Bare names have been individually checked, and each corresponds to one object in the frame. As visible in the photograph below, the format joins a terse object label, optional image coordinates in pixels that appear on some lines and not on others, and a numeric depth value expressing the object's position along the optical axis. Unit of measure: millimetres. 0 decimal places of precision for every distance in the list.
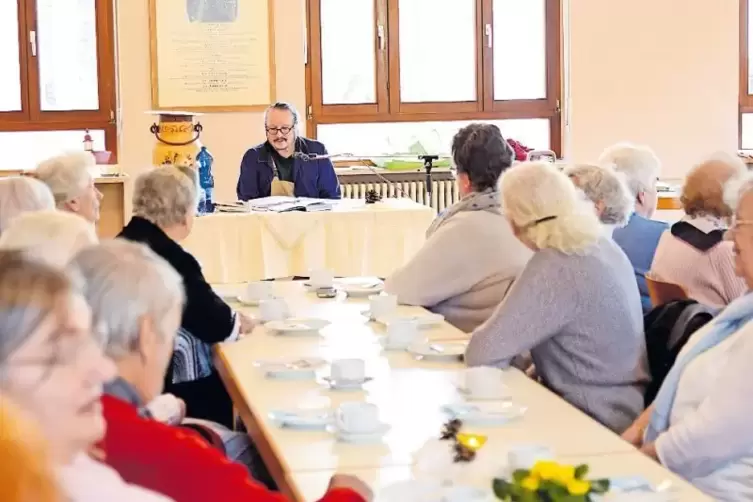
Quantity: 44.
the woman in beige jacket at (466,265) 5219
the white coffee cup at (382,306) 5117
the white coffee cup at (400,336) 4387
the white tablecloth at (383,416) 2944
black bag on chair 4138
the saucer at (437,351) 4217
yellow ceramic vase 8561
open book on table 8613
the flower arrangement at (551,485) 2361
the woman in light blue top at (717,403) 3351
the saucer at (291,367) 3991
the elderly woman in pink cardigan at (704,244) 5271
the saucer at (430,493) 2611
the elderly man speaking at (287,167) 9313
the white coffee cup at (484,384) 3606
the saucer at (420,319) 4851
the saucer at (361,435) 3154
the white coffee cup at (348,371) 3768
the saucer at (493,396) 3600
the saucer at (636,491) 2627
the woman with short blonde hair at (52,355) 1738
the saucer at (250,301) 5650
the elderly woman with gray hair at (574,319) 4150
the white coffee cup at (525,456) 2816
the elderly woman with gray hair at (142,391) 2680
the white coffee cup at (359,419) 3171
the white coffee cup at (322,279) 6093
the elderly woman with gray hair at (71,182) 6012
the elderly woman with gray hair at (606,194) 5618
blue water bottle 8630
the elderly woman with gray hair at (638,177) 5983
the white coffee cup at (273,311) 5164
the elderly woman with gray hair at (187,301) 4796
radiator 11462
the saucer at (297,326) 4807
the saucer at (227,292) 5824
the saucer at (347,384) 3753
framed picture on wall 11179
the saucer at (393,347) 4388
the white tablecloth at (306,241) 8381
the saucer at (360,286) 5838
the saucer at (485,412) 3313
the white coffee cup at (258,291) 5717
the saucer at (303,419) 3304
